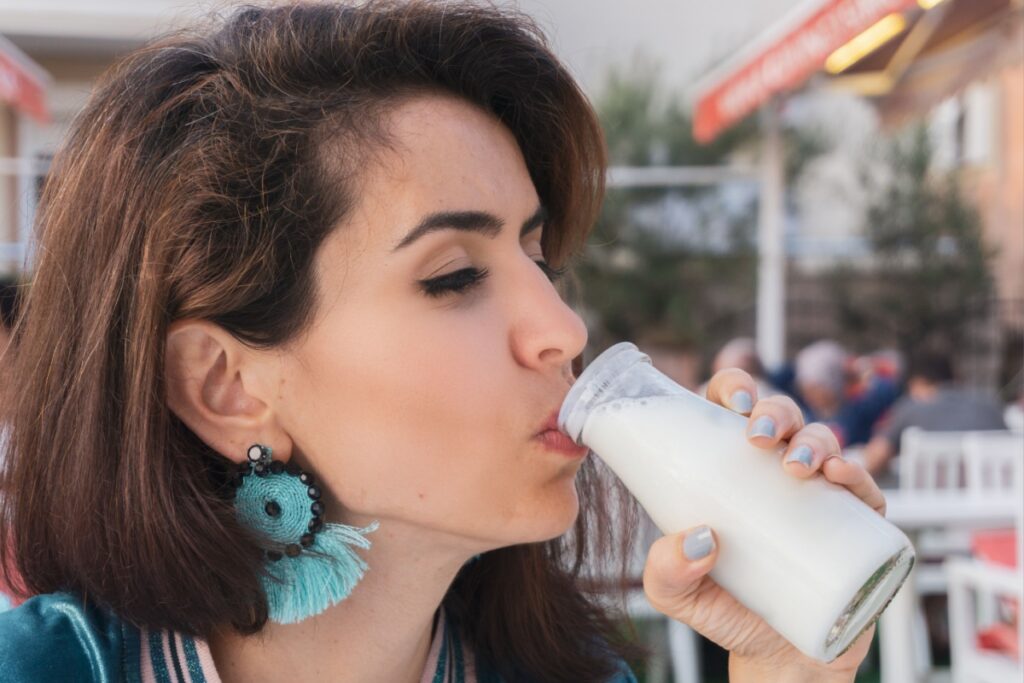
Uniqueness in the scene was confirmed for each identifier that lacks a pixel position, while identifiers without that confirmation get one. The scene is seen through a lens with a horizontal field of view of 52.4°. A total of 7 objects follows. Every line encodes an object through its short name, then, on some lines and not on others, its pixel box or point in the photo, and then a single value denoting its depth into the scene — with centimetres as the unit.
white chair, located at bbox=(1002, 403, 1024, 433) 429
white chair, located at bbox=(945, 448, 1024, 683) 296
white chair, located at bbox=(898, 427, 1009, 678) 491
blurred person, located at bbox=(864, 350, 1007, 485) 573
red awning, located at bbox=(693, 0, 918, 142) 379
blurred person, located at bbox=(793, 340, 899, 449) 705
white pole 710
